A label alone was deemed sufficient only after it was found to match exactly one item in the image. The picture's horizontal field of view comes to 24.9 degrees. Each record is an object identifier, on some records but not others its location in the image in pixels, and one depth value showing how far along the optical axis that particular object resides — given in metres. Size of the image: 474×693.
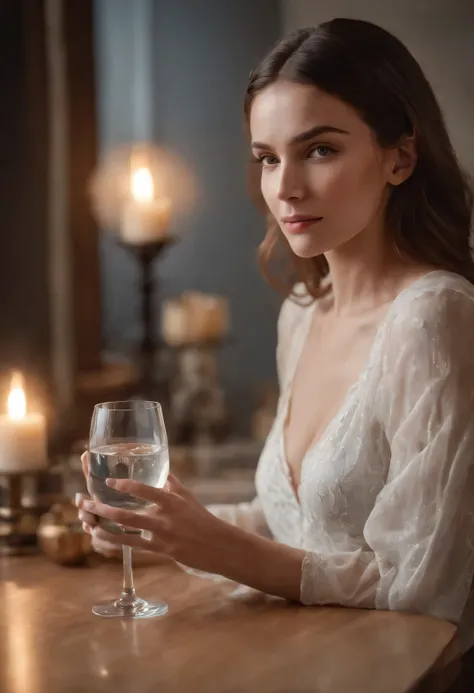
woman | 1.39
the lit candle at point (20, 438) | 1.71
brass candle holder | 1.73
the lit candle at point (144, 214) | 2.93
